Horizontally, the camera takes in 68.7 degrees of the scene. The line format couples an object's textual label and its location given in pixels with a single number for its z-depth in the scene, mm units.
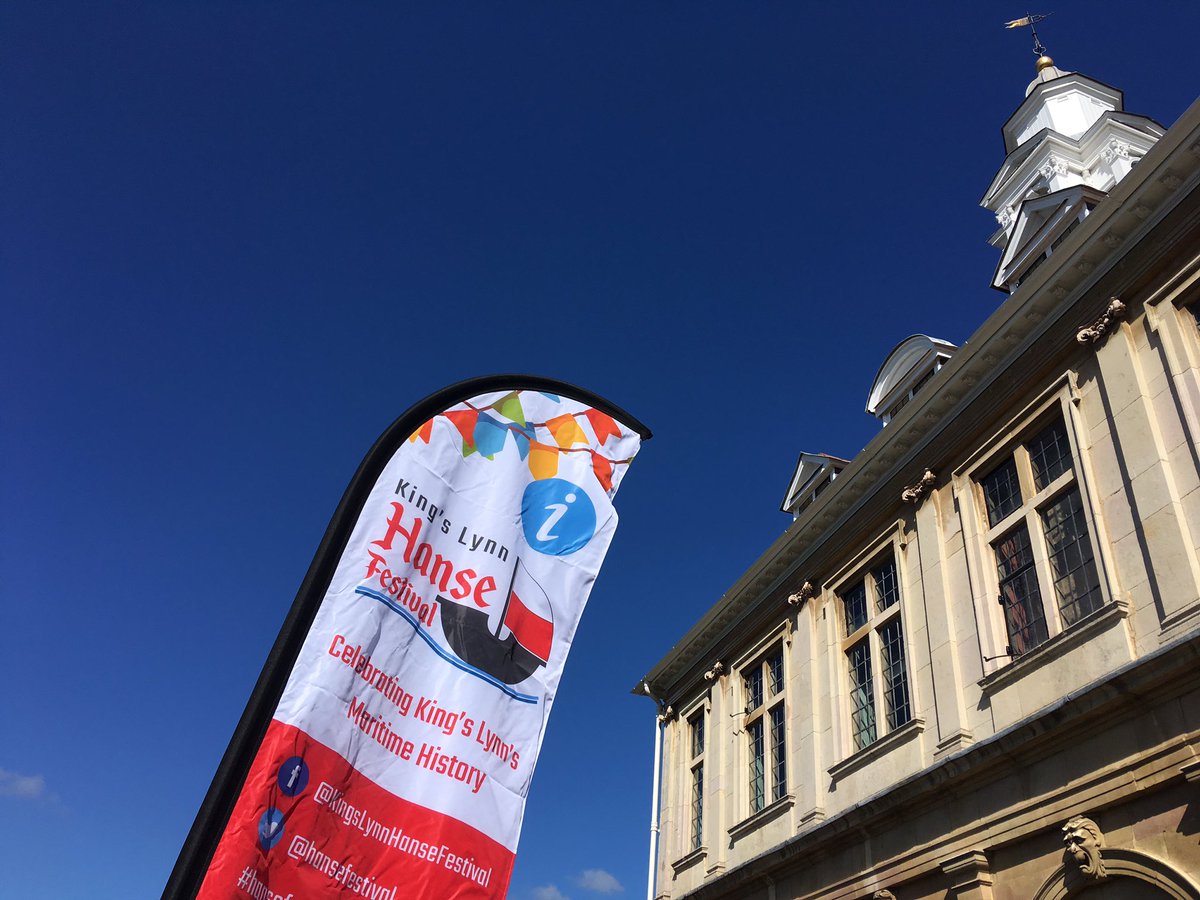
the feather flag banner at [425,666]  3740
